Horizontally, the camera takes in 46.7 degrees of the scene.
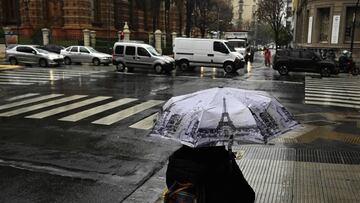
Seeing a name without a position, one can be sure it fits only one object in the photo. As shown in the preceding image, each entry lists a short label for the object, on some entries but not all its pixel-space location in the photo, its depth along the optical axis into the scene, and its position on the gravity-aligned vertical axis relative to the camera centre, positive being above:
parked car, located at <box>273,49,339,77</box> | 26.67 -1.67
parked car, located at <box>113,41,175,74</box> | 27.44 -1.51
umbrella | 3.49 -0.71
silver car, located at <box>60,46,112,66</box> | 33.66 -1.70
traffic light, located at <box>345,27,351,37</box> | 36.62 +0.51
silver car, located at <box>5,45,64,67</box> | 30.83 -1.61
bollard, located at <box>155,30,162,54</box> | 48.91 -0.42
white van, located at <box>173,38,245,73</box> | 28.61 -1.27
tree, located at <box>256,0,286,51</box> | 58.15 +3.62
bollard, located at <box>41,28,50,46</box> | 44.00 -0.06
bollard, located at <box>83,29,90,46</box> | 43.09 -0.23
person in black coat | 3.66 -1.26
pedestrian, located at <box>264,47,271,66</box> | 36.69 -1.63
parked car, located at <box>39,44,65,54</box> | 36.83 -1.19
